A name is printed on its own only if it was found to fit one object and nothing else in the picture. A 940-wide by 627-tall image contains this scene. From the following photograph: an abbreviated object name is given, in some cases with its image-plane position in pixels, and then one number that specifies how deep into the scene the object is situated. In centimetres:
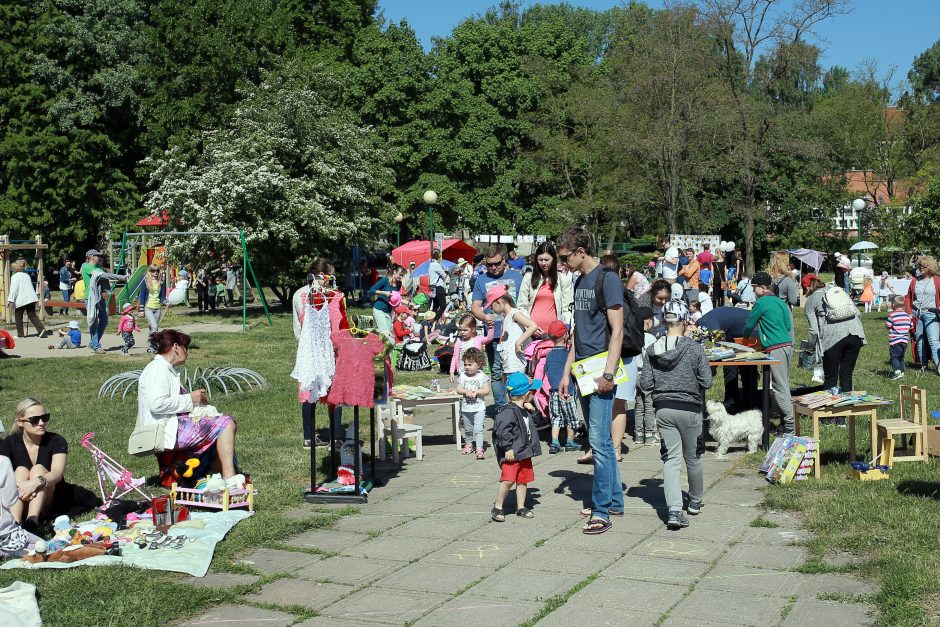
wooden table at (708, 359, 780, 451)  979
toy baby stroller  775
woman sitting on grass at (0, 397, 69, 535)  723
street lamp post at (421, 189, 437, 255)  3083
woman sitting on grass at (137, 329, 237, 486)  807
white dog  1000
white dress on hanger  827
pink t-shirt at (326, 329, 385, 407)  807
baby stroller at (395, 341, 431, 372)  1630
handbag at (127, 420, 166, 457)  792
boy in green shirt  1009
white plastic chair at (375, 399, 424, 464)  984
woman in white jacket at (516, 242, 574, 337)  1045
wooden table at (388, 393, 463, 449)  1034
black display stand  822
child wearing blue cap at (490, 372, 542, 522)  761
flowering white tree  2777
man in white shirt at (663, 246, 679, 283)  2004
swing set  2216
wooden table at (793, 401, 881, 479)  904
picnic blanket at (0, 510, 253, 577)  641
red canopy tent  3150
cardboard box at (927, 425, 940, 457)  830
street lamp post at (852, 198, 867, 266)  3587
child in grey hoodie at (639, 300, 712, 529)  731
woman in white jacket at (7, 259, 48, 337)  2155
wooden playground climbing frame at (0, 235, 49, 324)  2552
